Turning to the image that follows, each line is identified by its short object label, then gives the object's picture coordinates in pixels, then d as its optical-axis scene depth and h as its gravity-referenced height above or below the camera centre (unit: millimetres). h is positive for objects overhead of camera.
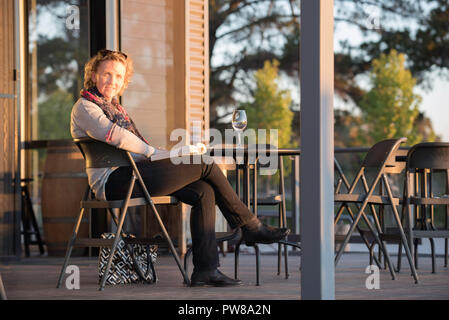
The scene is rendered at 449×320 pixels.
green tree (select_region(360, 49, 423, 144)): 21875 +1710
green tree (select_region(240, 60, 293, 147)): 22688 +1697
